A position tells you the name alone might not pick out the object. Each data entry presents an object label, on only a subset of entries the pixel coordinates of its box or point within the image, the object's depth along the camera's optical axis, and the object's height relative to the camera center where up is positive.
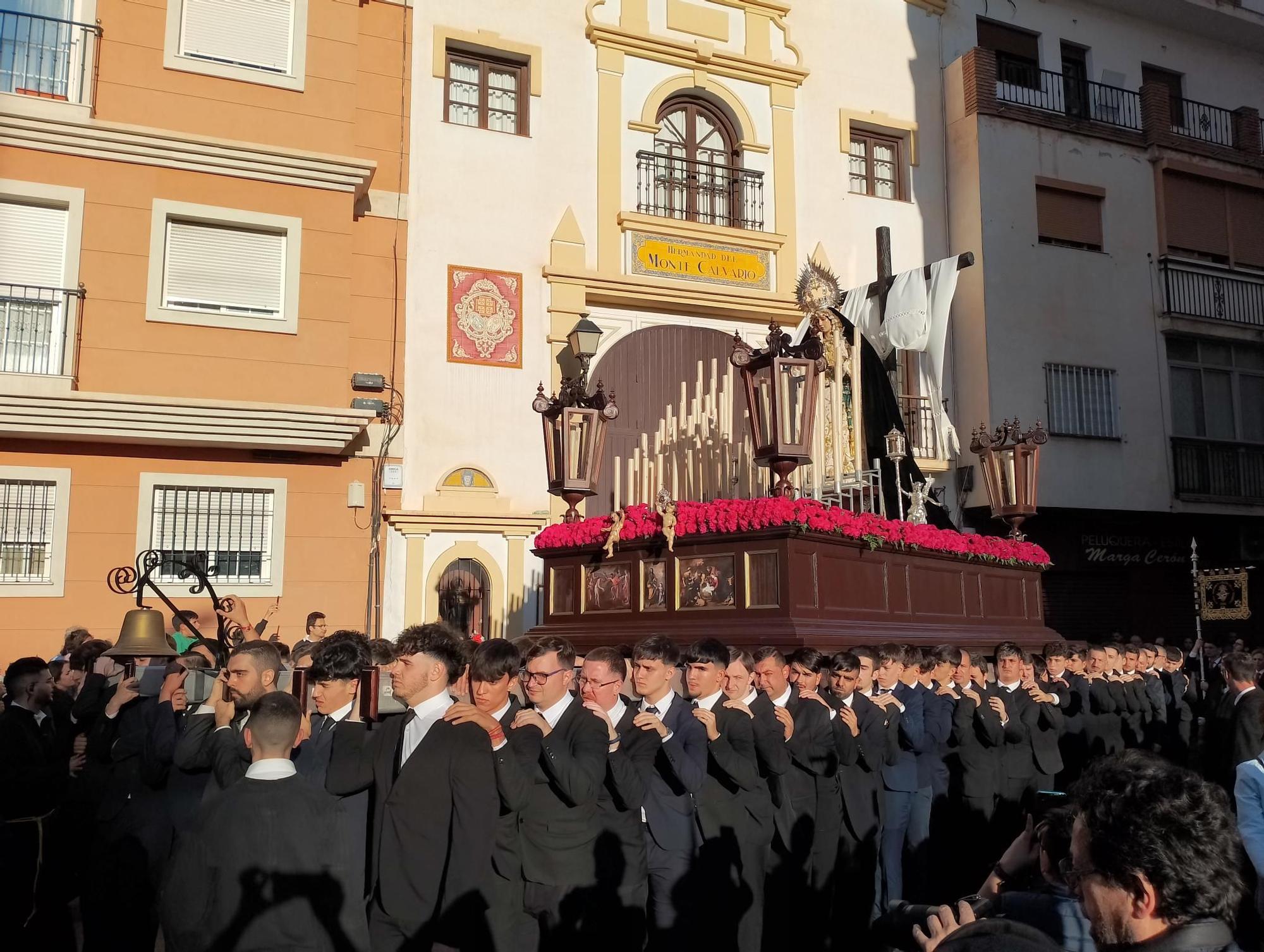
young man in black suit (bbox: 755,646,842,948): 6.74 -1.13
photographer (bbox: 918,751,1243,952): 2.33 -0.51
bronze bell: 7.37 -0.12
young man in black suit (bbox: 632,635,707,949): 5.77 -0.97
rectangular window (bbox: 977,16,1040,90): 20.02 +9.81
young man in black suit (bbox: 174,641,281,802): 5.02 -0.47
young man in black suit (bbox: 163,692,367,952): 3.65 -0.81
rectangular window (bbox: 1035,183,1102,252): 19.39 +6.75
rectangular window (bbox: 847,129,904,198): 18.61 +7.31
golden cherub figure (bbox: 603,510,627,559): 10.69 +0.81
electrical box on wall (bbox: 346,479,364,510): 14.25 +1.49
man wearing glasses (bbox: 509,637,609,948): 5.13 -0.93
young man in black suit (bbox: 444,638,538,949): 5.06 -0.95
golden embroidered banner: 16.78 +0.31
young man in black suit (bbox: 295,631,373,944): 4.98 -0.38
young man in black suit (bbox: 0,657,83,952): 5.80 -1.02
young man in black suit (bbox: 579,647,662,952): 5.28 -0.97
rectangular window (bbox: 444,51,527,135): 15.86 +7.24
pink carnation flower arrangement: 9.68 +0.82
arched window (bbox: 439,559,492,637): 14.82 +0.27
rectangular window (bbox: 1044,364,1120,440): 18.94 +3.56
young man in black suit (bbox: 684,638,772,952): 5.95 -1.09
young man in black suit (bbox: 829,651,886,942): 7.21 -1.21
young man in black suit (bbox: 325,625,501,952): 4.43 -0.87
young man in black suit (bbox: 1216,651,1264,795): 6.51 -0.54
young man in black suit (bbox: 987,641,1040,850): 8.36 -1.08
